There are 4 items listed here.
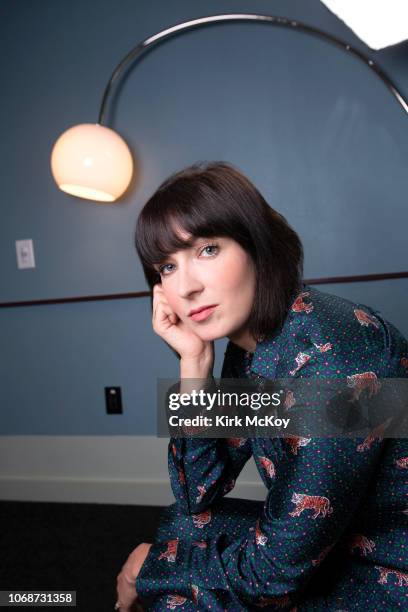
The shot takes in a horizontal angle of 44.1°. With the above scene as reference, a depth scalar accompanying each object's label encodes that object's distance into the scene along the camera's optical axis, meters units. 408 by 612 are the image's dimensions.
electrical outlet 2.46
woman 0.83
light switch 2.47
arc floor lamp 1.89
